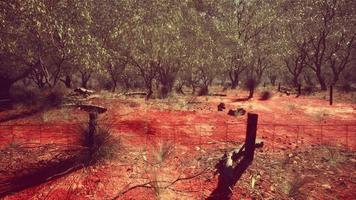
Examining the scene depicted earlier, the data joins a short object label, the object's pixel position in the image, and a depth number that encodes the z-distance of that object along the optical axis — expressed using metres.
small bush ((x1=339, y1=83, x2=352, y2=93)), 29.66
